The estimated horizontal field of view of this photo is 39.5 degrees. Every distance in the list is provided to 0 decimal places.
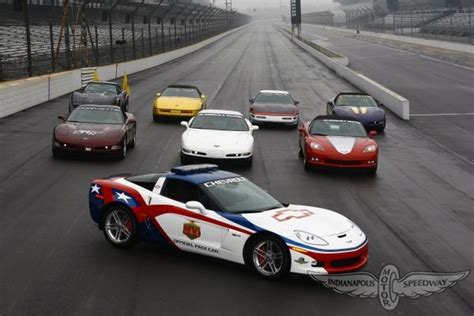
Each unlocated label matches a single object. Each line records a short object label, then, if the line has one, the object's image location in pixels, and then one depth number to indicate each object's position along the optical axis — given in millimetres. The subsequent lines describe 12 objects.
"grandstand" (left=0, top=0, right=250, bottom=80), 32469
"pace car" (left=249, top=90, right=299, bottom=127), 23366
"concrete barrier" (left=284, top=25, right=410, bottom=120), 27569
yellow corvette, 24031
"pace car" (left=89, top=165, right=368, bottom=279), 8055
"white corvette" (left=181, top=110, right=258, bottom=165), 15492
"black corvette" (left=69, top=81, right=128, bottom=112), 23625
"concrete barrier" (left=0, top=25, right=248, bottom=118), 24616
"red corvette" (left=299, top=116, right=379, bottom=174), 15547
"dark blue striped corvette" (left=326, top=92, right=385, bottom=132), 23266
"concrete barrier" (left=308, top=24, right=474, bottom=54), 62594
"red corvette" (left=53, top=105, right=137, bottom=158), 16062
